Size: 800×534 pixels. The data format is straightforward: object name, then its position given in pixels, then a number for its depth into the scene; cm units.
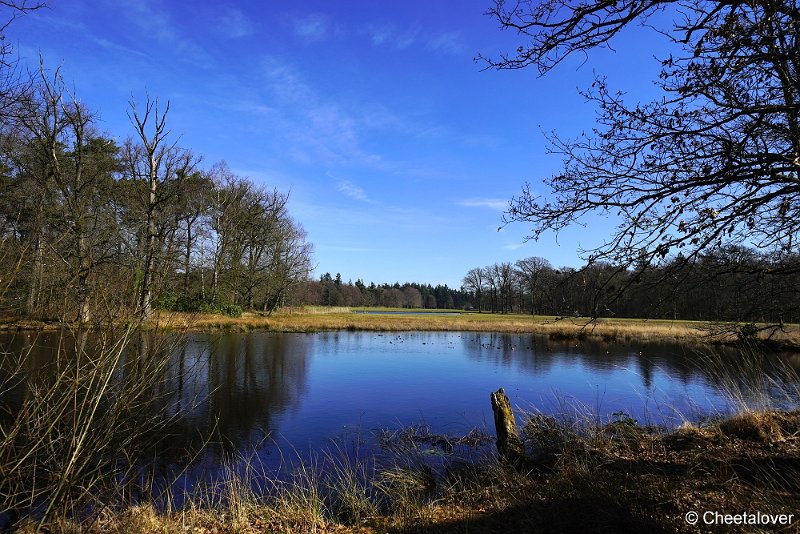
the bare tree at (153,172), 1655
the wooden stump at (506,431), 729
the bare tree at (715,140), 346
